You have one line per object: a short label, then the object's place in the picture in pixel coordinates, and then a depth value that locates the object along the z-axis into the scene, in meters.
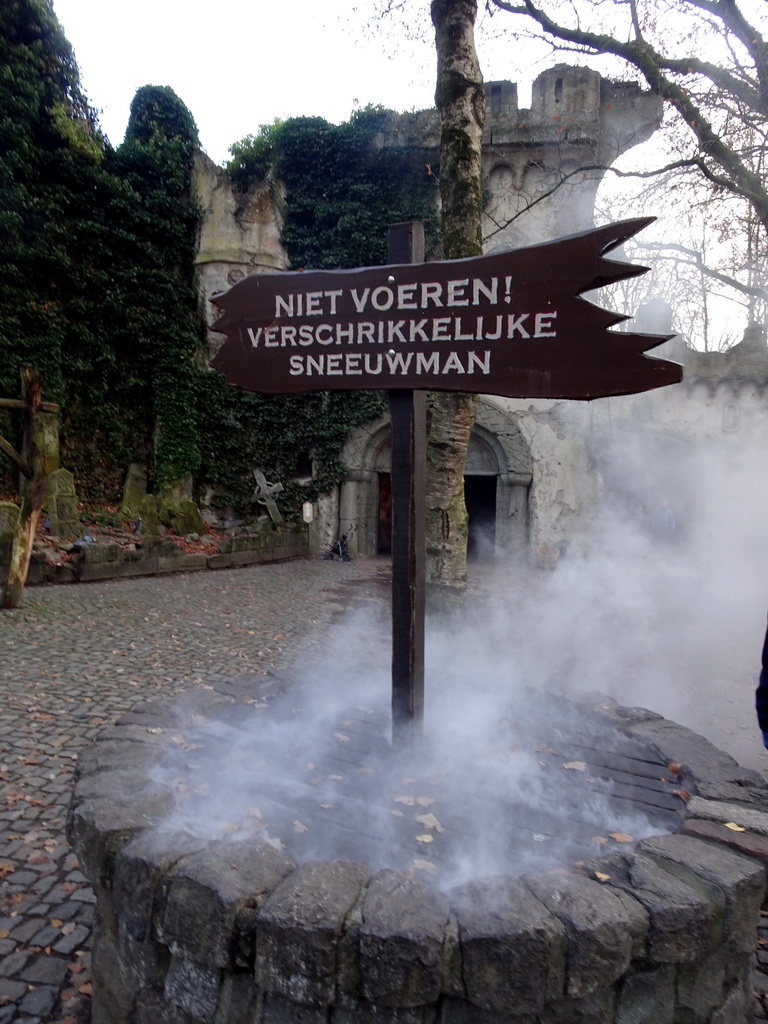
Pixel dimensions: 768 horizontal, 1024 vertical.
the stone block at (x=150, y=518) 13.98
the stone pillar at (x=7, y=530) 8.72
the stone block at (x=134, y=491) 15.04
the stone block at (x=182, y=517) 14.74
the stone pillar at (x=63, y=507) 12.37
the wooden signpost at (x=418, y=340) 2.45
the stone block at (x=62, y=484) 12.87
